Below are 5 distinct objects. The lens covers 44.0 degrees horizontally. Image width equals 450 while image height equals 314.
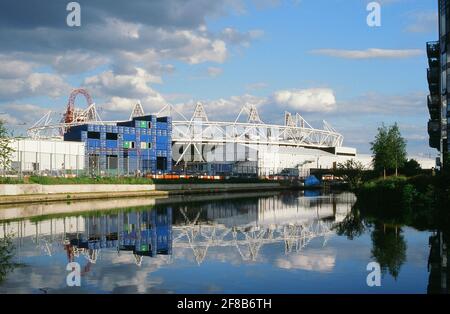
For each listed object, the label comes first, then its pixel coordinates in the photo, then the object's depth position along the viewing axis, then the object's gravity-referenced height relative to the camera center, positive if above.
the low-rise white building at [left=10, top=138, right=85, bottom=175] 44.84 +0.83
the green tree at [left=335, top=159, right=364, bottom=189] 61.84 -0.05
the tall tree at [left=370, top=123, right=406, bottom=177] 44.22 +1.90
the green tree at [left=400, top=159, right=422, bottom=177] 46.84 +0.34
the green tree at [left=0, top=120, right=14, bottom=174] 40.17 +1.60
